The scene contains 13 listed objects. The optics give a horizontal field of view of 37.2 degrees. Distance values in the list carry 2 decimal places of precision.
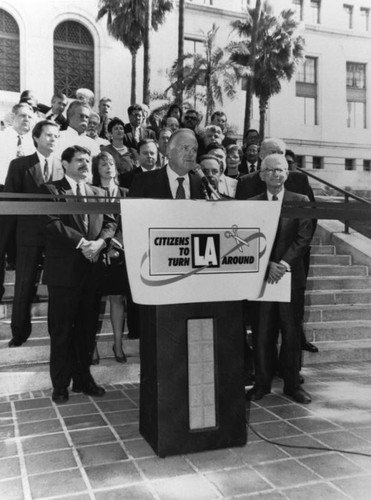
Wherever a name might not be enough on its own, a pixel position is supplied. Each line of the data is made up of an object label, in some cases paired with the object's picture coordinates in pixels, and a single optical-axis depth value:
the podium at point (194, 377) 3.36
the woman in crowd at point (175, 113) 8.68
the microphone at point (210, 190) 3.36
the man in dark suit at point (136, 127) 7.95
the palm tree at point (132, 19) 23.77
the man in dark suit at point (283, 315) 4.57
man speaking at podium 3.87
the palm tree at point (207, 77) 24.08
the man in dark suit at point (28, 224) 5.07
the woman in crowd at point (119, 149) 6.78
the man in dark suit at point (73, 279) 4.46
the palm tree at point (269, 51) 25.94
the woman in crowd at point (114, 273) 4.91
